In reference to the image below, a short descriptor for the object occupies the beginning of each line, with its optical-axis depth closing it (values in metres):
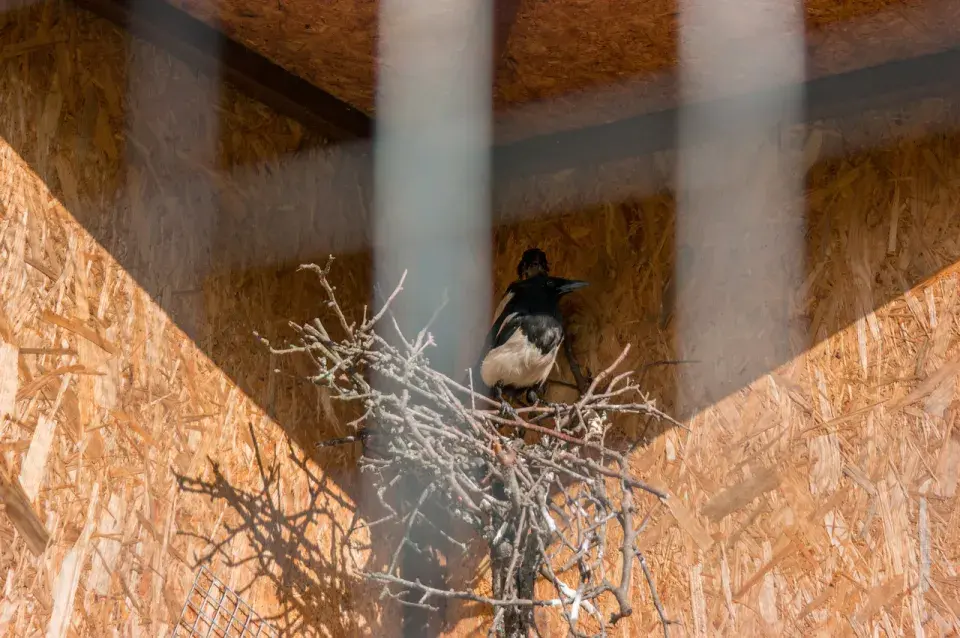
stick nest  4.23
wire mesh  4.43
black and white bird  5.33
